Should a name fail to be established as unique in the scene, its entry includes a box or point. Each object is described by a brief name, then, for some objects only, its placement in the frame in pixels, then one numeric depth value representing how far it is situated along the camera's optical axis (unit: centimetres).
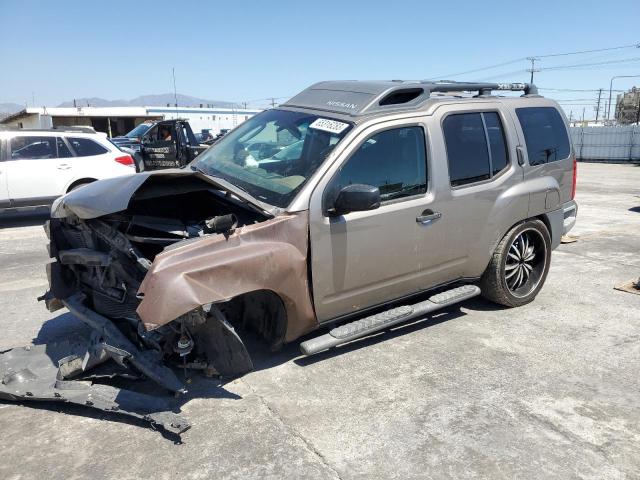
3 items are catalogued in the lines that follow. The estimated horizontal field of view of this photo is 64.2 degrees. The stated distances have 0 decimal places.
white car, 943
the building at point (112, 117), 4362
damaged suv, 326
